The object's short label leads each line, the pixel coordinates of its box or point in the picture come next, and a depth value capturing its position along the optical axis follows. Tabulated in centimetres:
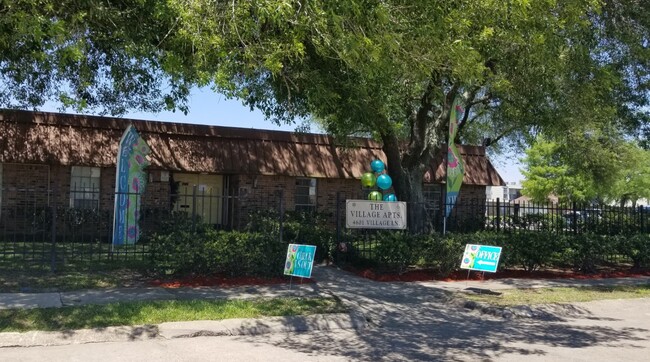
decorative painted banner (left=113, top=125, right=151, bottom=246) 1352
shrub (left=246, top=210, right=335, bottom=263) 1450
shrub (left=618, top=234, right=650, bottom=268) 1537
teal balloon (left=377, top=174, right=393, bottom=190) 1906
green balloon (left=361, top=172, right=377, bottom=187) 1950
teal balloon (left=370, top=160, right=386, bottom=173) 2030
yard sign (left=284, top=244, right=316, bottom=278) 1059
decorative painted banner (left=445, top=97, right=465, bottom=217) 1445
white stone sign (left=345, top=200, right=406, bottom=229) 1382
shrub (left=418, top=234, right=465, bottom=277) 1326
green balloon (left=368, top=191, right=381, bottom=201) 1853
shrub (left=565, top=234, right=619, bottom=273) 1472
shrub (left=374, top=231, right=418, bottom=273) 1280
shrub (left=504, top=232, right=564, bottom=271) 1429
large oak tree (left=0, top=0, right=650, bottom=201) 836
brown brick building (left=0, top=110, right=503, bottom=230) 1727
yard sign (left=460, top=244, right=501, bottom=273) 1259
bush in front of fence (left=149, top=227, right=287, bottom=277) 1118
